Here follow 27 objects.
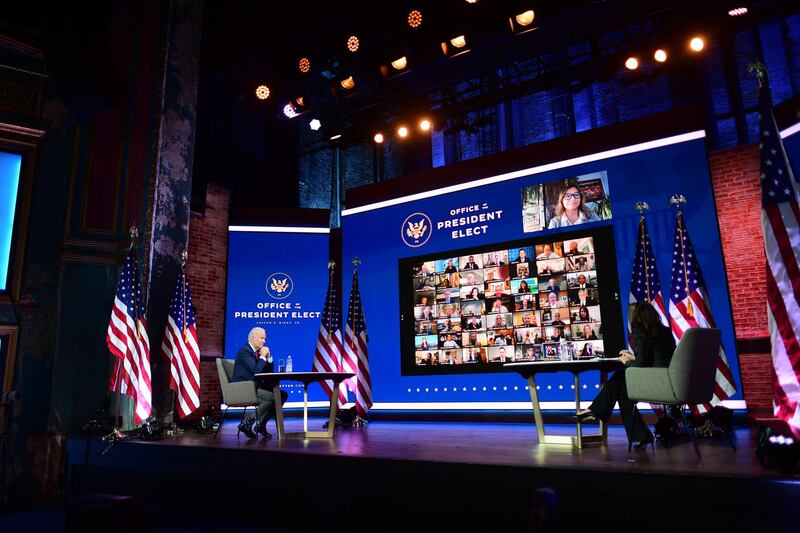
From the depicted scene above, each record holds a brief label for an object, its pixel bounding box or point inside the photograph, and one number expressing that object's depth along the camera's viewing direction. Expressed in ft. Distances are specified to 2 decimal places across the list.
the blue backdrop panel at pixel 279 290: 31.48
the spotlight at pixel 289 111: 30.99
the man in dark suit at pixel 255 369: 19.65
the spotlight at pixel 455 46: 23.96
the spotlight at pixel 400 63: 25.96
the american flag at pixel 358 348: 24.97
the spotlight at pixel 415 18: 24.22
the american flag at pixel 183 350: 20.56
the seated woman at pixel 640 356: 13.56
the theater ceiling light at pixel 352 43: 25.81
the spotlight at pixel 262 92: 29.43
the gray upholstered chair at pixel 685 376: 12.29
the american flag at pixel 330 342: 25.79
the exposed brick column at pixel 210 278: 29.71
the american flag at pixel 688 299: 18.01
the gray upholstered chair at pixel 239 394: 19.08
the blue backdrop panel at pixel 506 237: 22.54
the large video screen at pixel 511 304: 23.98
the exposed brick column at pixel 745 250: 22.85
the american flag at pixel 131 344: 19.02
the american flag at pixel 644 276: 20.79
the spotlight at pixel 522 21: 22.59
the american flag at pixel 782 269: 9.26
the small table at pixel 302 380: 17.88
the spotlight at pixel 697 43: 23.79
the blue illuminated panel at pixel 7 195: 20.17
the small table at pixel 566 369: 13.91
